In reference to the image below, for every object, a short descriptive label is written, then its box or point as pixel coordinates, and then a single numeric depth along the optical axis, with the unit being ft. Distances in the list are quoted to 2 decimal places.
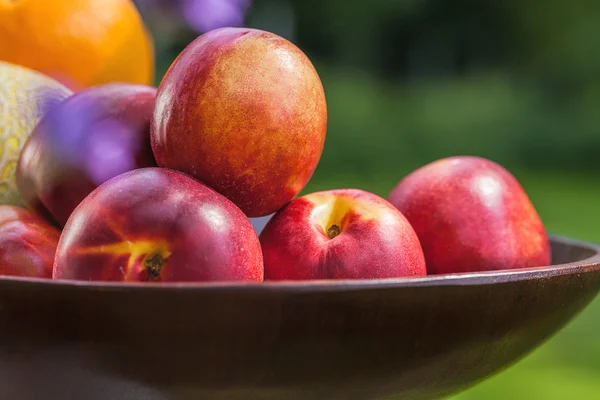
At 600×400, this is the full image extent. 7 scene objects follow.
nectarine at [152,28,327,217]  2.13
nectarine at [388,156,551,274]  2.29
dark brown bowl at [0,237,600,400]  1.83
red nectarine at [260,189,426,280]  2.11
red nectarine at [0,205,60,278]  2.10
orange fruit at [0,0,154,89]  2.54
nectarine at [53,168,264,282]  1.95
